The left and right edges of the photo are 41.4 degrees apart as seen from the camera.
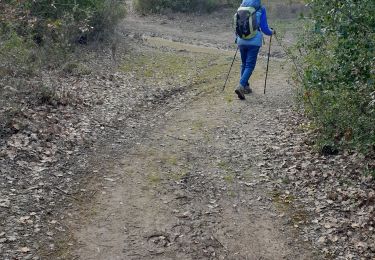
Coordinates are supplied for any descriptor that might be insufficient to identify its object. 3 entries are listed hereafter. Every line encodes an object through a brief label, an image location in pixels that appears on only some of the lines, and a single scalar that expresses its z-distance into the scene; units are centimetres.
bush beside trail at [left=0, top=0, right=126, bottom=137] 934
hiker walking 1103
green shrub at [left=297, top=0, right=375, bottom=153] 542
